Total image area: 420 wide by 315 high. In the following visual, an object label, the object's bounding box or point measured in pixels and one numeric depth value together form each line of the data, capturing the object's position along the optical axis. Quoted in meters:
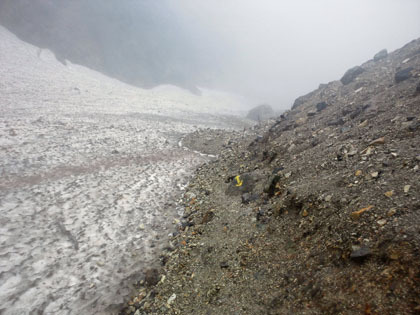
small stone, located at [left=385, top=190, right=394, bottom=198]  4.23
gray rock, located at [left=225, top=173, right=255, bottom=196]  8.47
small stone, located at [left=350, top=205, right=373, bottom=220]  4.21
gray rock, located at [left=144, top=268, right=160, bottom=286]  5.98
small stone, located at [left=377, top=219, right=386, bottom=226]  3.81
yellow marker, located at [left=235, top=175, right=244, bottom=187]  8.87
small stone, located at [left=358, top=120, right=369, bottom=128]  8.05
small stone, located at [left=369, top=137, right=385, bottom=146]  6.18
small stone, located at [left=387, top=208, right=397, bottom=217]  3.86
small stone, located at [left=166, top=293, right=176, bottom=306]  5.14
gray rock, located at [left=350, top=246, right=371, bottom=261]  3.58
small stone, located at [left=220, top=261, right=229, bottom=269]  5.34
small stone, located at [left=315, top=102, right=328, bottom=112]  13.48
